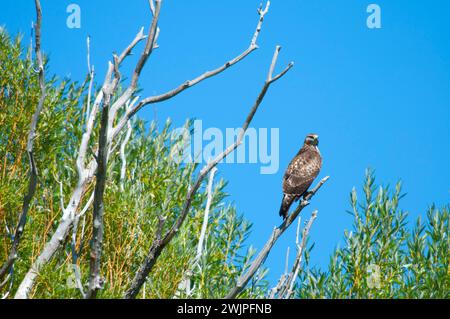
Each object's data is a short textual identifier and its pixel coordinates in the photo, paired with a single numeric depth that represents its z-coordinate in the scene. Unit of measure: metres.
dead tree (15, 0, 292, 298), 6.60
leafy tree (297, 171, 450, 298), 15.08
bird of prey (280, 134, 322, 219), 13.21
